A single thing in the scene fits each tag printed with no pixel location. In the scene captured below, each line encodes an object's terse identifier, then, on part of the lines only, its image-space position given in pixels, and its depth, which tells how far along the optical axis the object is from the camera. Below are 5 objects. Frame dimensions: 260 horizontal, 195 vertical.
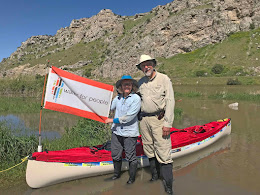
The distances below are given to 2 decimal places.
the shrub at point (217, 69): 44.97
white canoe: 4.36
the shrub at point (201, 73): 45.13
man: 4.25
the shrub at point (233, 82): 33.22
